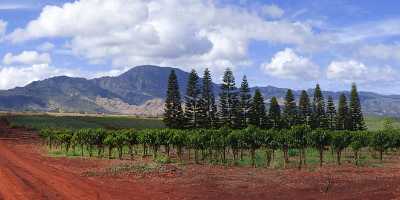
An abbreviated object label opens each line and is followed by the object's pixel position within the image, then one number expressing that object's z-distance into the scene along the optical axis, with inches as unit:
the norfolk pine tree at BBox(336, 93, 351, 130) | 4763.8
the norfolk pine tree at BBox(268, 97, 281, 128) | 4466.0
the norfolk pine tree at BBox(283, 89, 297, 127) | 4630.9
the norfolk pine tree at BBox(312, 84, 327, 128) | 4815.5
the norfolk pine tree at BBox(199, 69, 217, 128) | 4274.1
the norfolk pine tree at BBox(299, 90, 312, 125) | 4731.8
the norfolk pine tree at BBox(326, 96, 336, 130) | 4907.0
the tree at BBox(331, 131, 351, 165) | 2265.6
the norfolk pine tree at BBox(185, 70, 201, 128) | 4249.5
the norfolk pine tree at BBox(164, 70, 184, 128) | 4234.7
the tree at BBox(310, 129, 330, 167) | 2199.3
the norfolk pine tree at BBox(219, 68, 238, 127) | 4306.1
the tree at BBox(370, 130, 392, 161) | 2687.0
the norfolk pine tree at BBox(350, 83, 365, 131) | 4761.3
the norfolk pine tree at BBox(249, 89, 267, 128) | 4318.4
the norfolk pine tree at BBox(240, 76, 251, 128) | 4286.4
